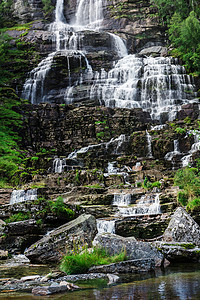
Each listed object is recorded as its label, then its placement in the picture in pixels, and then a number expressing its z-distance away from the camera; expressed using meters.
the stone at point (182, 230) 9.14
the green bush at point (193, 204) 11.73
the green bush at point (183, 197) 12.97
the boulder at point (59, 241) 8.84
